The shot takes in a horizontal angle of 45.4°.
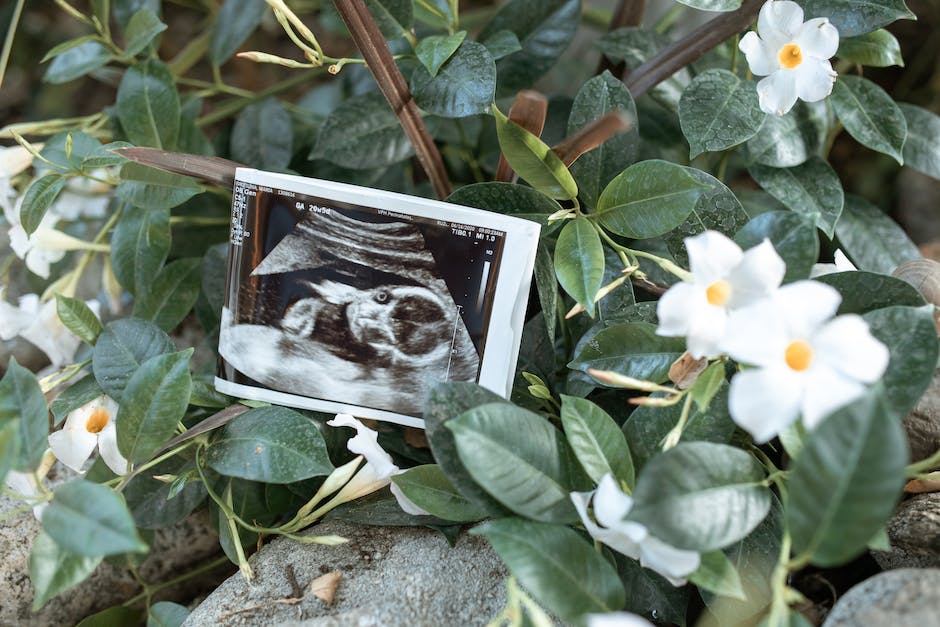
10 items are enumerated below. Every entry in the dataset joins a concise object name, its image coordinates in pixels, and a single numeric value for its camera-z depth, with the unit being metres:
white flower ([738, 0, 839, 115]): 0.39
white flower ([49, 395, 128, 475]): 0.39
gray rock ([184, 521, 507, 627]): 0.38
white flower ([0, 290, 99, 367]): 0.45
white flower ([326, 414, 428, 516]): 0.38
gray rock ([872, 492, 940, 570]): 0.38
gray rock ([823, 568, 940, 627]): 0.32
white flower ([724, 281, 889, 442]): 0.31
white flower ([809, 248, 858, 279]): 0.39
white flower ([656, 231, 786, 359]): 0.33
